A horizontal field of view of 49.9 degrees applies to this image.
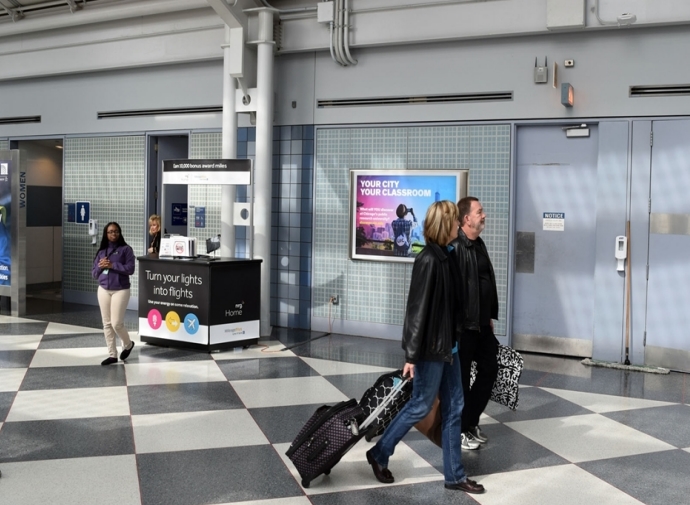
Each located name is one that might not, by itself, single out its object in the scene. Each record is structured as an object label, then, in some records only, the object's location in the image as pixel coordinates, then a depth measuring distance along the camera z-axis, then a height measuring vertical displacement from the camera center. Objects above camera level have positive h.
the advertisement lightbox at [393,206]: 8.73 +0.22
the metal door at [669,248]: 7.59 -0.21
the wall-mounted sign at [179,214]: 11.18 +0.10
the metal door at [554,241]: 8.16 -0.16
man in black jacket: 4.59 -0.58
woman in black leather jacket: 3.95 -0.65
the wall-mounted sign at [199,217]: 10.37 +0.06
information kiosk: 7.88 -0.88
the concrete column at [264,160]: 9.03 +0.76
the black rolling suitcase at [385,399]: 4.27 -1.02
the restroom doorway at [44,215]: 13.34 +0.07
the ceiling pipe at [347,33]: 8.85 +2.29
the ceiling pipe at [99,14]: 9.87 +2.89
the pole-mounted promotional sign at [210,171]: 8.31 +0.57
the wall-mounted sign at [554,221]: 8.28 +0.06
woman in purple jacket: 7.15 -0.57
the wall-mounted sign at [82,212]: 11.56 +0.11
